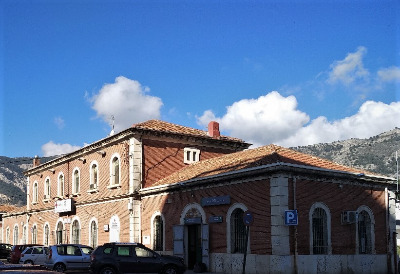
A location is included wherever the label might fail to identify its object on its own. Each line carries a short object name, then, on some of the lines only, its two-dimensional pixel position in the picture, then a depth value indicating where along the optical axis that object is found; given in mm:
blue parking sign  19628
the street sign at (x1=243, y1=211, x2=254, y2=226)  18109
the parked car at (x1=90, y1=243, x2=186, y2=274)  20234
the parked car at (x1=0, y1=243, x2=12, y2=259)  39000
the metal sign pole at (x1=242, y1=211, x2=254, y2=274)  18109
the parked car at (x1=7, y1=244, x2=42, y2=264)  29495
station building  20781
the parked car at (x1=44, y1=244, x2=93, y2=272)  24172
